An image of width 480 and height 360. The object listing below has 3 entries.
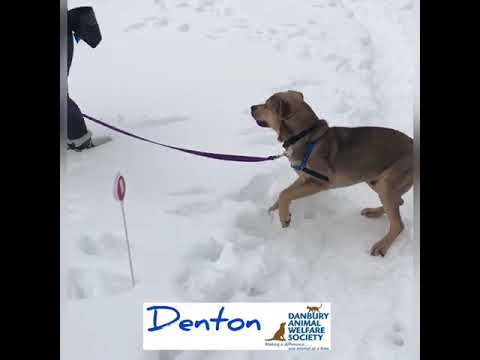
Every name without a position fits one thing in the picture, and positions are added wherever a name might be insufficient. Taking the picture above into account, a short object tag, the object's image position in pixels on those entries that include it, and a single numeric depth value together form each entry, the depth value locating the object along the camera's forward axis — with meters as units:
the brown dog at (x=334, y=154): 3.31
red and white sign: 2.68
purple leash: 3.39
